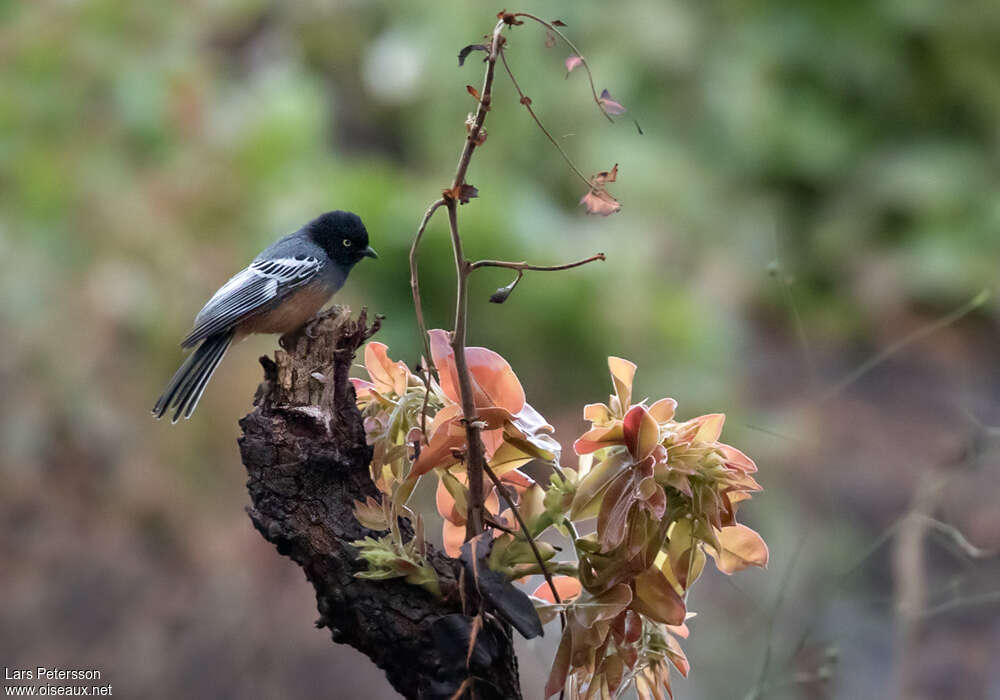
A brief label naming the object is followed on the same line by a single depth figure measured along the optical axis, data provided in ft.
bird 28.24
